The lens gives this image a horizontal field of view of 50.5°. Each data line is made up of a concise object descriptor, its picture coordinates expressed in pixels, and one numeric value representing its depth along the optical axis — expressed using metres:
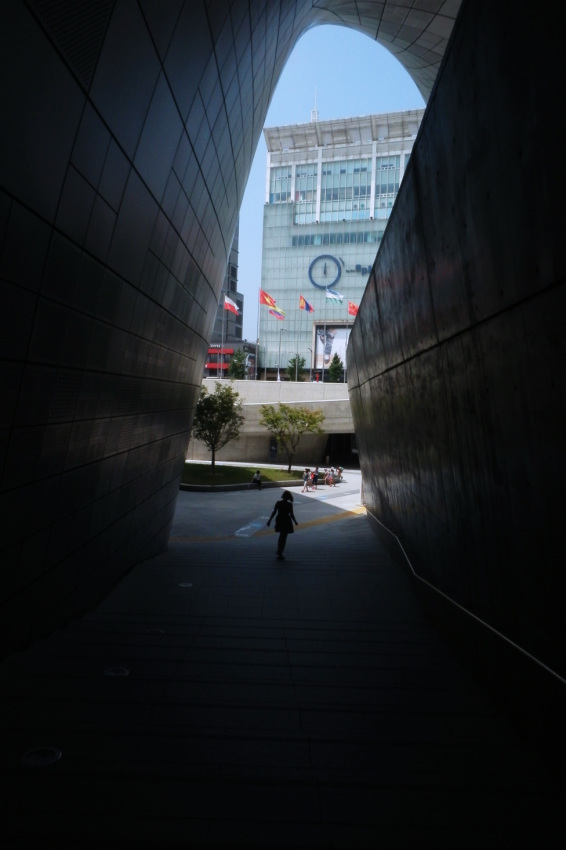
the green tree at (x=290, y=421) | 37.97
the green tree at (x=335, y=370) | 73.13
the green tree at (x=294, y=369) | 81.00
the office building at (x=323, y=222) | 84.62
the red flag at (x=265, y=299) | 55.04
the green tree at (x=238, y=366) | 71.06
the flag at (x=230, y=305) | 49.40
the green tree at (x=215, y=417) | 33.91
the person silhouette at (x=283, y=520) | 11.44
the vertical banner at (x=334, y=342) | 83.25
